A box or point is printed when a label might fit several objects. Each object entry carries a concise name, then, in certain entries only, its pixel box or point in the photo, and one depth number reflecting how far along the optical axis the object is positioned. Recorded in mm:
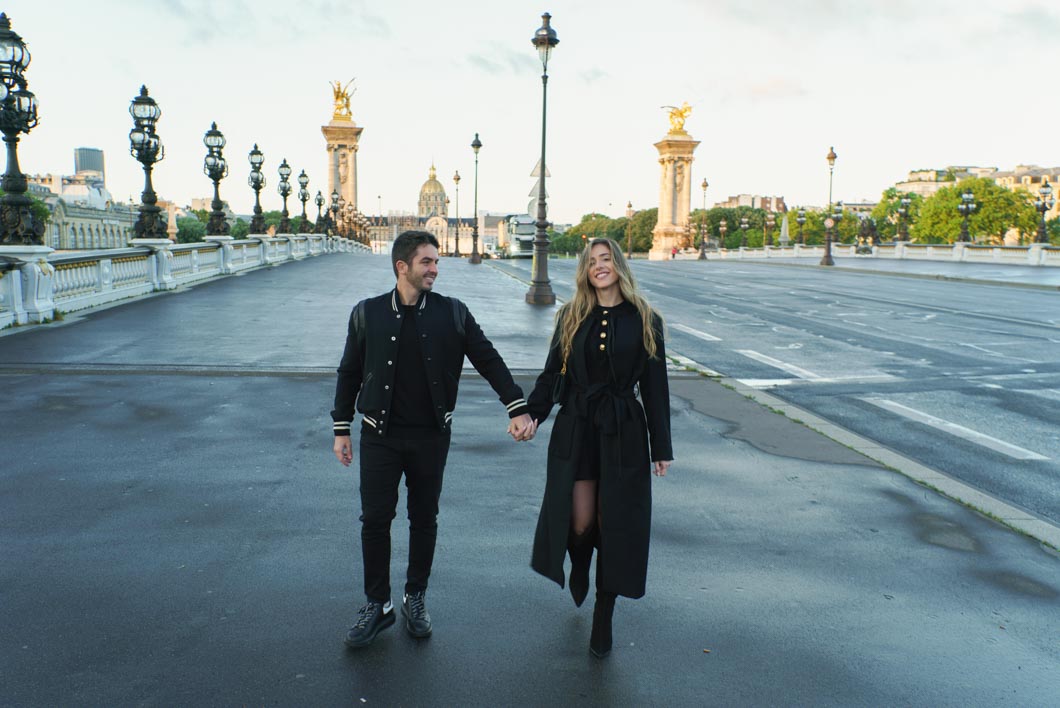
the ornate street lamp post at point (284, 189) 46375
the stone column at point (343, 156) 107250
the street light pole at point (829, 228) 55456
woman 4148
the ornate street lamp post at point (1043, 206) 53375
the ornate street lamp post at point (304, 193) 54875
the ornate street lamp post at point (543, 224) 23469
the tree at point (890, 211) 158000
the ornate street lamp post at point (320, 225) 65625
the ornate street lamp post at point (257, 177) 39344
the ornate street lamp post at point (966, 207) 58725
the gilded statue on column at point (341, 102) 106562
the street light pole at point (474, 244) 55125
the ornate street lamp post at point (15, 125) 16250
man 4219
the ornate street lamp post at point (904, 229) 69781
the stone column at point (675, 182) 114375
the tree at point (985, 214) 117000
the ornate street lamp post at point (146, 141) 24000
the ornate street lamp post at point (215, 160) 31188
